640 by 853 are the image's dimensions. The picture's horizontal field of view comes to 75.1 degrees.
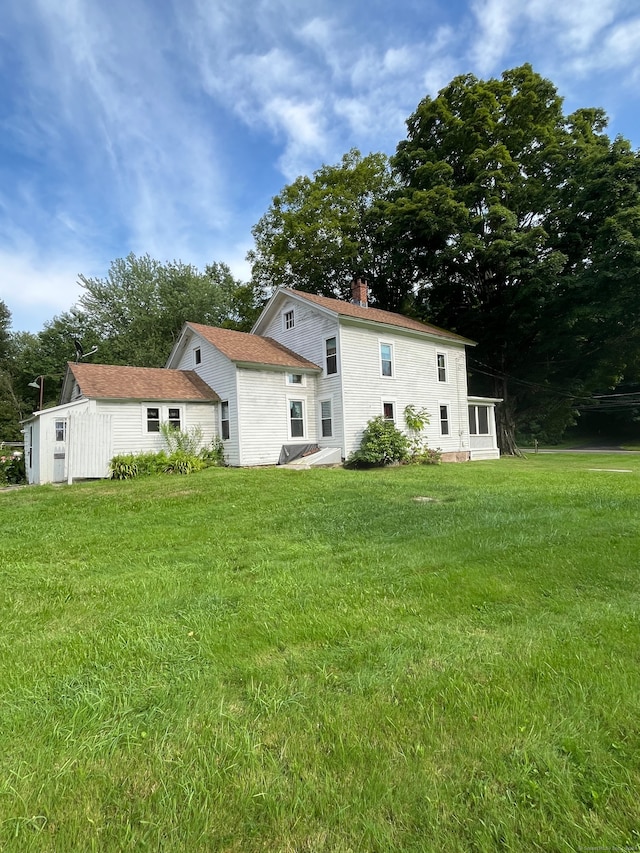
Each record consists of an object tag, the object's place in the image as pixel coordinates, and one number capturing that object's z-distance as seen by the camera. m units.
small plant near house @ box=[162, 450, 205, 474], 14.62
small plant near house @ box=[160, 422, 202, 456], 15.82
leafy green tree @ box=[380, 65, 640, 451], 20.77
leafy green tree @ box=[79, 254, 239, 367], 32.19
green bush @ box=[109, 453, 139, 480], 13.87
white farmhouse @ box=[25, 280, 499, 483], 14.51
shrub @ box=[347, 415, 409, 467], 16.88
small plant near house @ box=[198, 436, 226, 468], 16.32
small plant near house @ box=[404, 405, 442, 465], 18.48
